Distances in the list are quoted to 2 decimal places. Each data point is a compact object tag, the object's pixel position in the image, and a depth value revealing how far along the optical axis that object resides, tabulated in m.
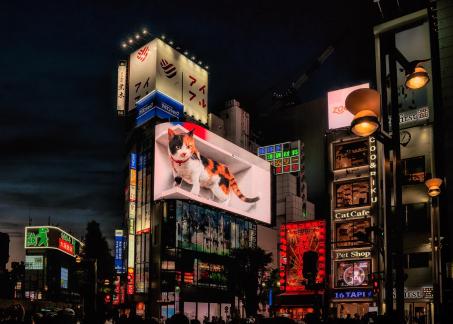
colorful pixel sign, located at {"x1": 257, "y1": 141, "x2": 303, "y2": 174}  80.44
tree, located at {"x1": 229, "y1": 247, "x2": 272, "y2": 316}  60.75
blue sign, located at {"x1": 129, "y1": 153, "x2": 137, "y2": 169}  63.79
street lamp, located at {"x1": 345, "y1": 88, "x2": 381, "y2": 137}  6.57
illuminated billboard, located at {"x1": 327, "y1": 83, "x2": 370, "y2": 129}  46.22
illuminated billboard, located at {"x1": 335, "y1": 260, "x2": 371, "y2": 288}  42.84
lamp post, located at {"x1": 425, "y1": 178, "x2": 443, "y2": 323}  15.04
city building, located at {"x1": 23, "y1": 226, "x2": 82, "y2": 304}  128.12
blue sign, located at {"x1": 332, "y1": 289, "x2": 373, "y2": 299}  42.47
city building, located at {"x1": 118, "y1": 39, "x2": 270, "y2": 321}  58.16
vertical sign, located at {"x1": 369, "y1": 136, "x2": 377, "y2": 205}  39.72
